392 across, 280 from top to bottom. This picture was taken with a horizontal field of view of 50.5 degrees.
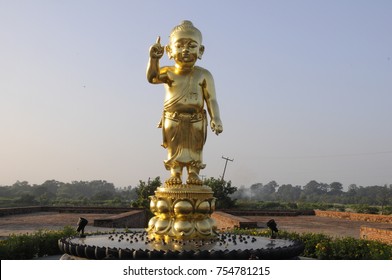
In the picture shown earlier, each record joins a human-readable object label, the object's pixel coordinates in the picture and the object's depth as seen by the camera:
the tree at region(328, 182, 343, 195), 97.41
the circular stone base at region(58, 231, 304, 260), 5.03
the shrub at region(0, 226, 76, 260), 7.58
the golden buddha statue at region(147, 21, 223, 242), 6.61
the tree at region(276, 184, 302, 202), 97.90
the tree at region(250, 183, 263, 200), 103.94
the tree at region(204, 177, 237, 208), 23.84
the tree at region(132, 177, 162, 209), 21.58
